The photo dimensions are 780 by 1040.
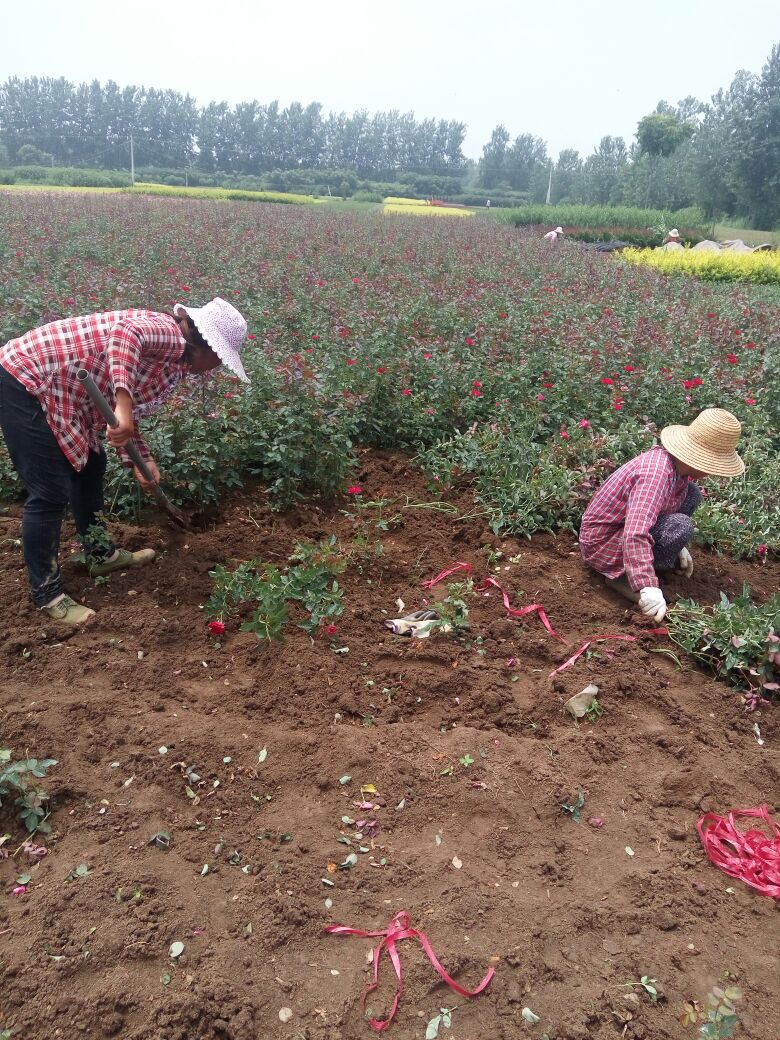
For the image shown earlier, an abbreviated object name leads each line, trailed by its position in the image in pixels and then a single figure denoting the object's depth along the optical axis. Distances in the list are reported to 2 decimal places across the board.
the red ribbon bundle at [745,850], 2.17
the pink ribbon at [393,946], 1.79
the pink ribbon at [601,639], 3.05
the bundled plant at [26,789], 2.15
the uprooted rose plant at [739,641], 2.90
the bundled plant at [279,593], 2.93
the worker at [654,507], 3.12
